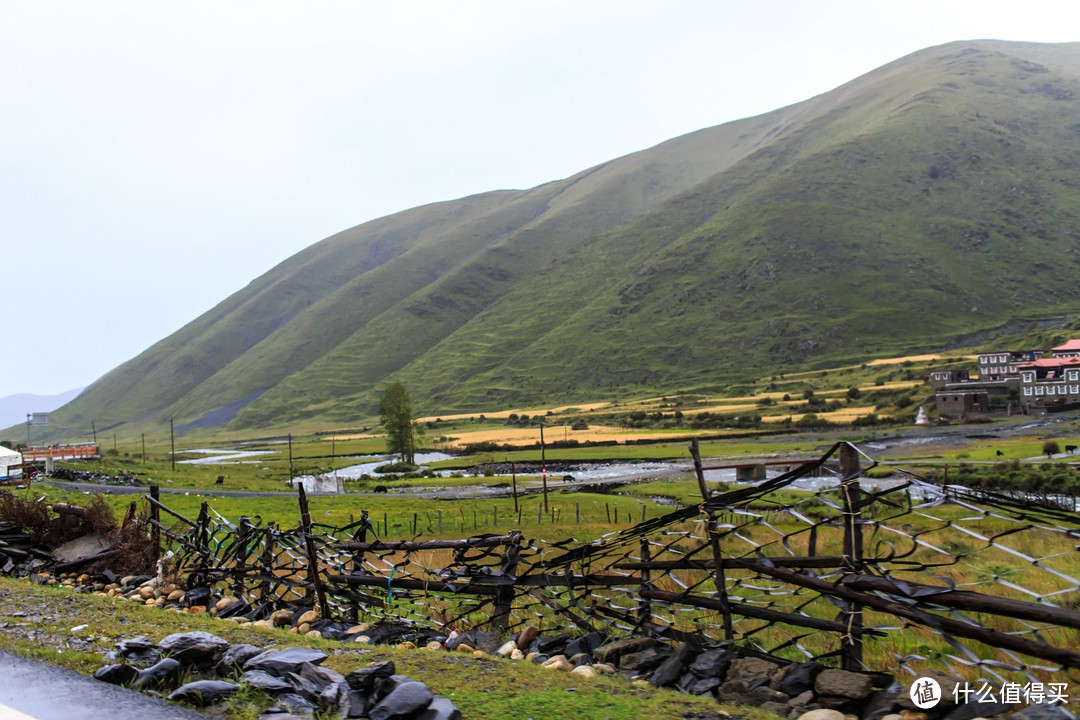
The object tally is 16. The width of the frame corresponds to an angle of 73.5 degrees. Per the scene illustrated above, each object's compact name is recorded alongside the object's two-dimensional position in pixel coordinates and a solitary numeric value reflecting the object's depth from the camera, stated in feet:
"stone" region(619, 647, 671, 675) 25.73
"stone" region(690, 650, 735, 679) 23.71
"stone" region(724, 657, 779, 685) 22.57
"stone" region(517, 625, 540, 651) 30.01
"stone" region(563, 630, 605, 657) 28.60
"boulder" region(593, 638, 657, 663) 26.94
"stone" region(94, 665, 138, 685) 22.65
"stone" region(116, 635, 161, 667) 24.36
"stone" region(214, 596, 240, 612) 40.73
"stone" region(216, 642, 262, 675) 23.66
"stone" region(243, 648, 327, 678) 22.54
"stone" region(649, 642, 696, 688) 24.04
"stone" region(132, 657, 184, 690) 22.31
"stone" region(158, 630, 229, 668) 23.94
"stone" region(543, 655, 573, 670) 26.22
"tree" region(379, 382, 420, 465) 320.91
